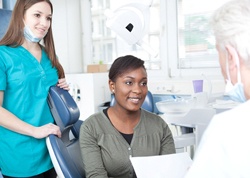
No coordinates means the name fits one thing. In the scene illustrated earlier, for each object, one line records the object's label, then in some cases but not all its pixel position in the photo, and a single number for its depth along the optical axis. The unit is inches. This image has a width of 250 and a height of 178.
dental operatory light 50.6
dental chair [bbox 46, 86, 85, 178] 42.4
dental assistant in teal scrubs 46.1
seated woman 45.0
